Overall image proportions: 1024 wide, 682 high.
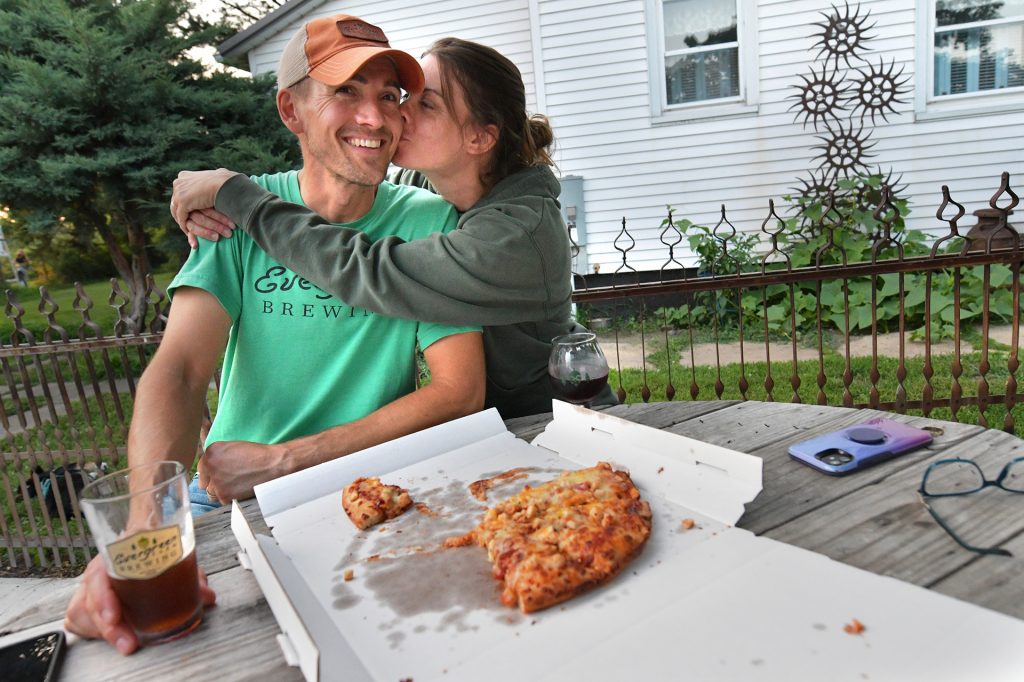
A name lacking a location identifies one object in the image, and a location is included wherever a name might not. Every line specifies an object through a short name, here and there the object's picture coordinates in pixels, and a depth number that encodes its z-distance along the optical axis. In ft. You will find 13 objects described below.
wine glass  5.56
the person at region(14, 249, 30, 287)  48.65
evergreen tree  26.53
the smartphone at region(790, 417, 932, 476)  4.50
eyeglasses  4.06
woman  6.25
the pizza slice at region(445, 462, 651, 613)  3.28
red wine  5.59
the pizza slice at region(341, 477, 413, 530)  4.14
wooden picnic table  3.13
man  6.62
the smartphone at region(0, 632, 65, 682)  3.08
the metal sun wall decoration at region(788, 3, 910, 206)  25.57
